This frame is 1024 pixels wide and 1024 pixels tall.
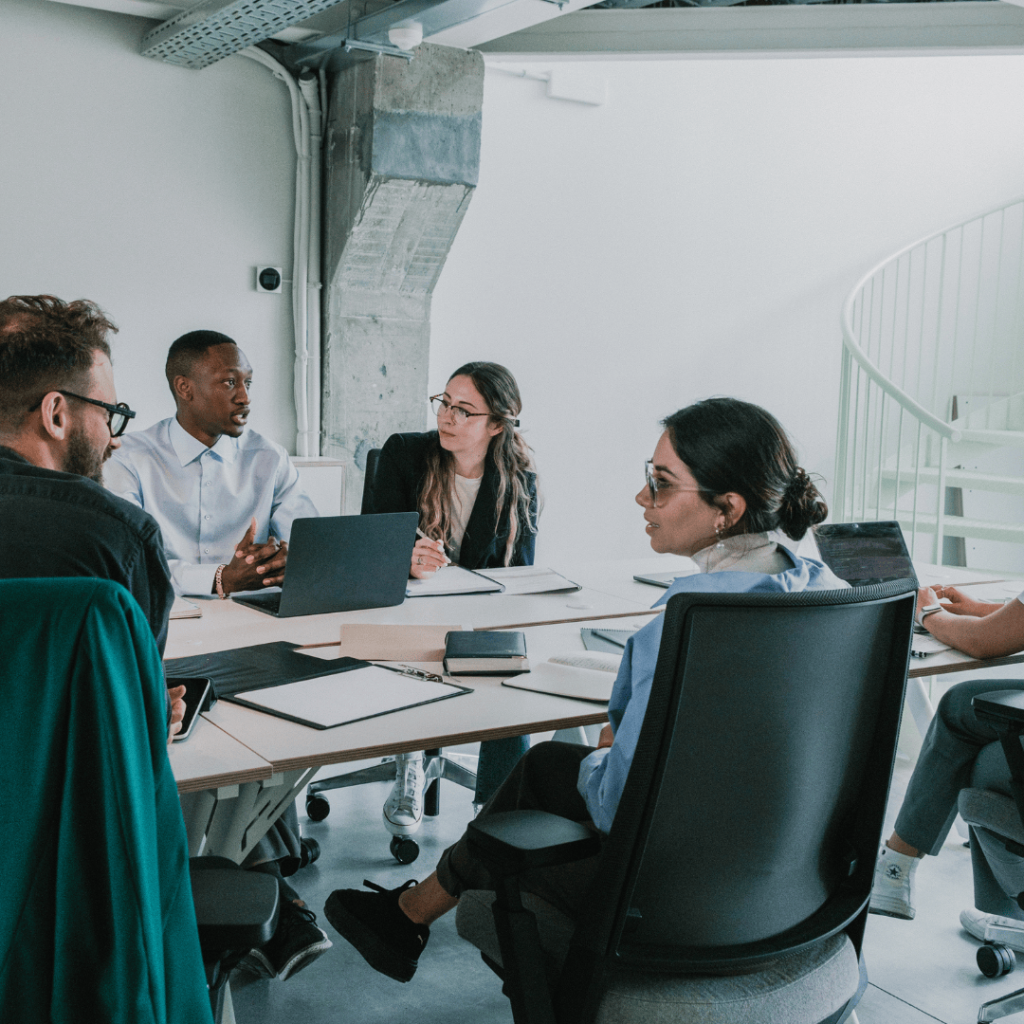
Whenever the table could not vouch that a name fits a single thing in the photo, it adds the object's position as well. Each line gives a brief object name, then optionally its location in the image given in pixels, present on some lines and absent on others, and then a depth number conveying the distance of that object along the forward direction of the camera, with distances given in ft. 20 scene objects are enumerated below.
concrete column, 14.75
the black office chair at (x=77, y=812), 3.04
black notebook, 6.50
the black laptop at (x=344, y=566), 7.58
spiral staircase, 18.84
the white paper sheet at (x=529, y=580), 9.33
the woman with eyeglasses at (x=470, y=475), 10.52
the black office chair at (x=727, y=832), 4.02
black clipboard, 6.03
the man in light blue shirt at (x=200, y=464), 10.01
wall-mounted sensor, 15.44
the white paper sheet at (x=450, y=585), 8.96
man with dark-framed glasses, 4.16
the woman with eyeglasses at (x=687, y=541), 5.58
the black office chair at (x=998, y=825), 5.87
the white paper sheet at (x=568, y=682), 6.16
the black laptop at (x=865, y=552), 8.26
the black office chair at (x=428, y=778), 9.64
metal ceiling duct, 12.29
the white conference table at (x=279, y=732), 4.93
